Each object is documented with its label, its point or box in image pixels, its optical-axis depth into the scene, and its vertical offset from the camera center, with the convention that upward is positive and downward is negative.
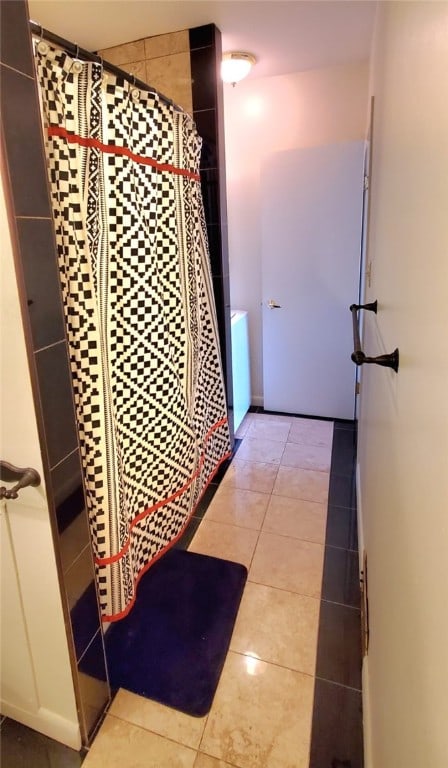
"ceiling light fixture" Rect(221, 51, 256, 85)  2.30 +1.11
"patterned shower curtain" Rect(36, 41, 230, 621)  1.20 -0.09
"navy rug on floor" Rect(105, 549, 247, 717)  1.34 -1.29
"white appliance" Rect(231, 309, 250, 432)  2.90 -0.69
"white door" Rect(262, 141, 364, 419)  2.73 -0.07
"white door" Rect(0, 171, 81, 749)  0.90 -0.76
